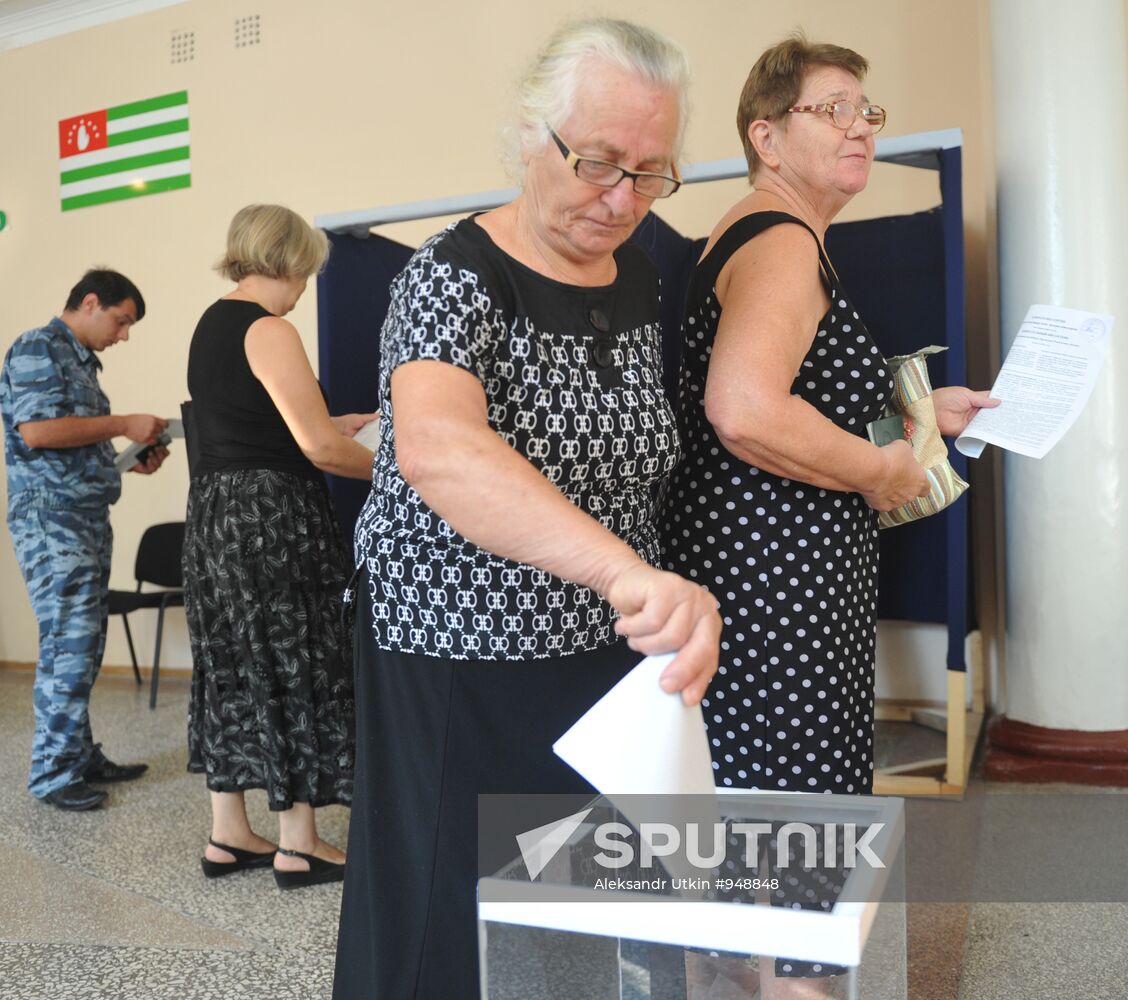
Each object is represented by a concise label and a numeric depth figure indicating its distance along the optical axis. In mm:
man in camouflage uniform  3264
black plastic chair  4961
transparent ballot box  763
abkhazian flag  5359
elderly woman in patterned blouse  1053
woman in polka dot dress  1324
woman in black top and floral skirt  2477
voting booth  2814
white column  3039
